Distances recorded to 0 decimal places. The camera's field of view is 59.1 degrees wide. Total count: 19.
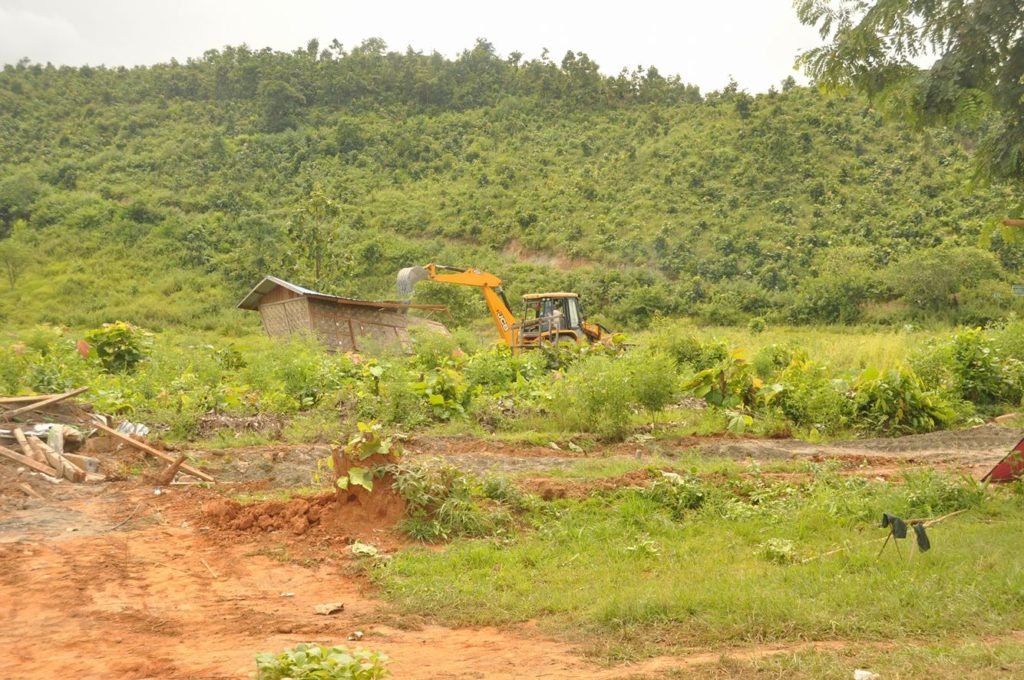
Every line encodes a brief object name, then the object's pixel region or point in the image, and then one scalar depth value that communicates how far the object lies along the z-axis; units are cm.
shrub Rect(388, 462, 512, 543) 761
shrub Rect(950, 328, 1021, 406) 1412
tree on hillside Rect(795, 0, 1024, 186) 732
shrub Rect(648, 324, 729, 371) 1616
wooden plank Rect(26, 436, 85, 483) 917
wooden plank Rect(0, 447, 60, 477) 905
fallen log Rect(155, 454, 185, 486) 916
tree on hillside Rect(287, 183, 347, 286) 3322
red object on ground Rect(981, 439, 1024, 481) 794
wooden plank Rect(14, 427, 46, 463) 934
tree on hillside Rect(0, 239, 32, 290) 3747
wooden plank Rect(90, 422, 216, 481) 960
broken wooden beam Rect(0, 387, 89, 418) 1004
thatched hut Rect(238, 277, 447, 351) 2208
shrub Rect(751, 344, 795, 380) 1555
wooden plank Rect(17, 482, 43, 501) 853
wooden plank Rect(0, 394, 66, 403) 1020
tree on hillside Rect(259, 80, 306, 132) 5662
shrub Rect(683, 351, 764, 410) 1362
